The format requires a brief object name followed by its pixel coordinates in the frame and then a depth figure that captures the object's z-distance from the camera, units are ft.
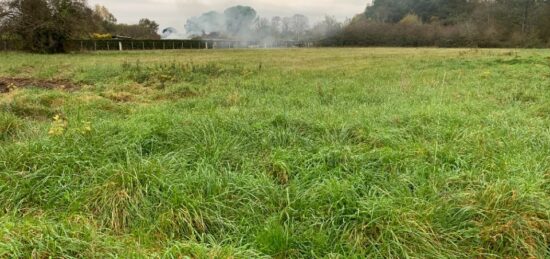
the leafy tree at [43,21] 88.79
